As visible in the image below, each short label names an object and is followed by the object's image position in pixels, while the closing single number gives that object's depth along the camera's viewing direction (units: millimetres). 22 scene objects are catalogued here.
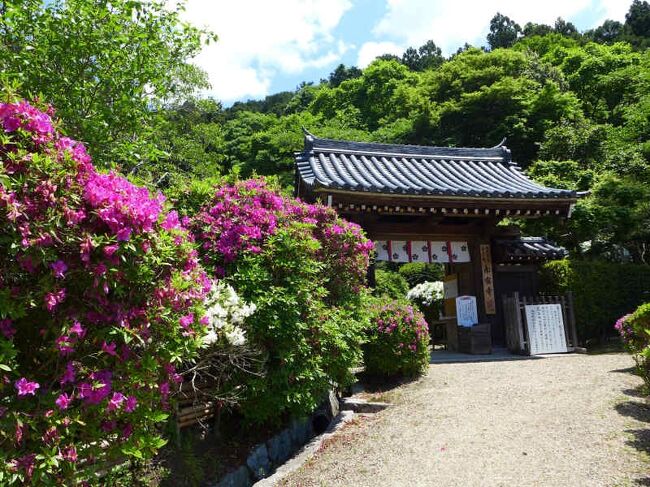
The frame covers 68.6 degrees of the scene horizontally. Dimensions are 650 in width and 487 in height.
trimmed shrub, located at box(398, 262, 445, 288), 20516
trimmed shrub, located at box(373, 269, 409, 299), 17066
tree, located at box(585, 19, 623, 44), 39738
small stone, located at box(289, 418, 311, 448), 5385
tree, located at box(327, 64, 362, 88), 51303
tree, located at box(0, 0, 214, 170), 5043
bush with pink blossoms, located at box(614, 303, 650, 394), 4812
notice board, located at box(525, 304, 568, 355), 9883
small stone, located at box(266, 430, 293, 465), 4871
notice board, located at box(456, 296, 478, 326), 10766
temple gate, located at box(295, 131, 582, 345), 9523
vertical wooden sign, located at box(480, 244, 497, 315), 10922
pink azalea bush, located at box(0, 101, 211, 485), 2064
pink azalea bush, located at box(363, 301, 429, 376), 7387
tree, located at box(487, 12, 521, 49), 47281
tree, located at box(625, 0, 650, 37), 37938
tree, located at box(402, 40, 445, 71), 50272
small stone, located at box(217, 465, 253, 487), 4071
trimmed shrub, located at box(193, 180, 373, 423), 4516
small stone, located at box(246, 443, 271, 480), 4500
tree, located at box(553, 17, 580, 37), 46094
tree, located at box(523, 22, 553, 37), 44156
